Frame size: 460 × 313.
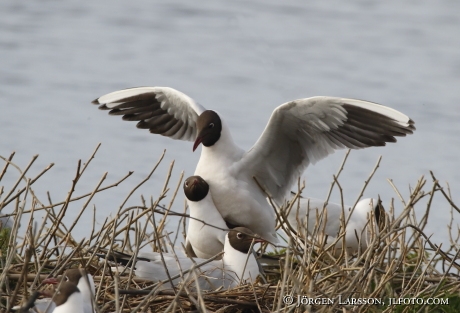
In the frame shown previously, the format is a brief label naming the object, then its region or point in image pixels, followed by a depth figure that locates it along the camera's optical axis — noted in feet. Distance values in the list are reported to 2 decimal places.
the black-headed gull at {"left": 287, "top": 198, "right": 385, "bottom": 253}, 44.93
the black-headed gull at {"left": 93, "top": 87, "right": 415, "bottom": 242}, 39.52
